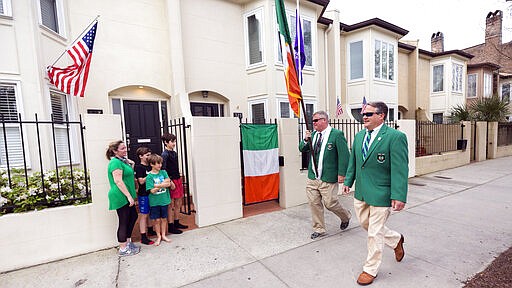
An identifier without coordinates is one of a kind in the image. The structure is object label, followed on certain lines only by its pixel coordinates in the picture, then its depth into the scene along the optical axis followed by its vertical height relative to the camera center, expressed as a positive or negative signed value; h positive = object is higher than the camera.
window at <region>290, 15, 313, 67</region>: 9.32 +3.15
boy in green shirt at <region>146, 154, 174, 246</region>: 3.79 -0.94
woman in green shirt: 3.37 -0.82
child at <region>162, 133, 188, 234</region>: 4.30 -0.80
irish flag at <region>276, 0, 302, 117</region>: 4.19 +0.98
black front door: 7.13 +0.20
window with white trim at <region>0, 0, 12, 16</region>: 4.80 +2.50
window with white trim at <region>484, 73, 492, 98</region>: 18.98 +2.44
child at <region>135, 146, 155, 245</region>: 3.86 -0.93
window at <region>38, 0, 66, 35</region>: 5.71 +2.84
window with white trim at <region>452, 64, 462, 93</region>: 16.11 +2.62
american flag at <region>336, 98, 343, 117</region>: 9.17 +0.49
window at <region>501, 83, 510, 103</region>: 21.88 +2.35
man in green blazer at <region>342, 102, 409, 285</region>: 2.62 -0.60
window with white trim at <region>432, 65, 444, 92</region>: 16.03 +2.63
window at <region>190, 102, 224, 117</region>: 8.13 +0.68
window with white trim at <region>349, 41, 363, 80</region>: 11.60 +2.93
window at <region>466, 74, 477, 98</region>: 18.70 +2.46
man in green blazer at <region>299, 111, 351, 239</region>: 3.76 -0.66
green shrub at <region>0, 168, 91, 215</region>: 3.38 -0.77
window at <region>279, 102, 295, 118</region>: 8.76 +0.56
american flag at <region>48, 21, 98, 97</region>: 4.55 +1.19
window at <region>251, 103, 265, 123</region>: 8.74 +0.53
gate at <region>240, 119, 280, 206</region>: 5.16 -1.17
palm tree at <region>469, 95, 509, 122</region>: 12.42 +0.34
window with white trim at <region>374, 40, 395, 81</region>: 11.62 +2.87
